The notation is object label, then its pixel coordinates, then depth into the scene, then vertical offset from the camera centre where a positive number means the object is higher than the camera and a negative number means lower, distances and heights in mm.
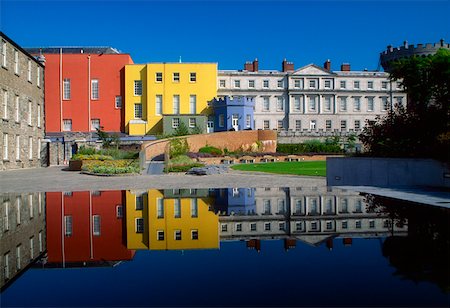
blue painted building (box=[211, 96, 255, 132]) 52781 +5401
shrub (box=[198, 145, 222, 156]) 40594 +596
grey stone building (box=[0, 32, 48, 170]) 32438 +4306
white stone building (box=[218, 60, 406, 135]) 62156 +9154
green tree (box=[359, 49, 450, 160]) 14023 +873
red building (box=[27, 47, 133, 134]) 53719 +8575
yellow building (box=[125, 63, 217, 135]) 54594 +8722
